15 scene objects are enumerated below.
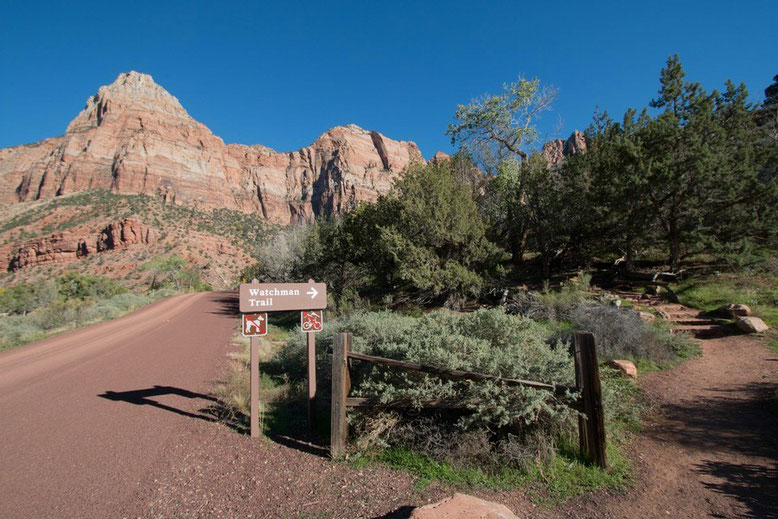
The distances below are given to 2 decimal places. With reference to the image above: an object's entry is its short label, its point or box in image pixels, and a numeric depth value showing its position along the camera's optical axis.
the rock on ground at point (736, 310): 9.36
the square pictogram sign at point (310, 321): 5.57
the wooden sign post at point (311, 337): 5.36
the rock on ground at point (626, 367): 6.54
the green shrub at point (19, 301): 26.80
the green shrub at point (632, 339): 7.56
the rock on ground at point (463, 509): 2.73
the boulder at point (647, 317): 9.70
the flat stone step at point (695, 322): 9.59
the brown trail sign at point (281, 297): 5.18
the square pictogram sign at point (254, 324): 5.17
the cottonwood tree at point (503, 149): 17.33
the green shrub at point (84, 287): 30.86
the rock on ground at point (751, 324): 8.54
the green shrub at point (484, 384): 4.00
